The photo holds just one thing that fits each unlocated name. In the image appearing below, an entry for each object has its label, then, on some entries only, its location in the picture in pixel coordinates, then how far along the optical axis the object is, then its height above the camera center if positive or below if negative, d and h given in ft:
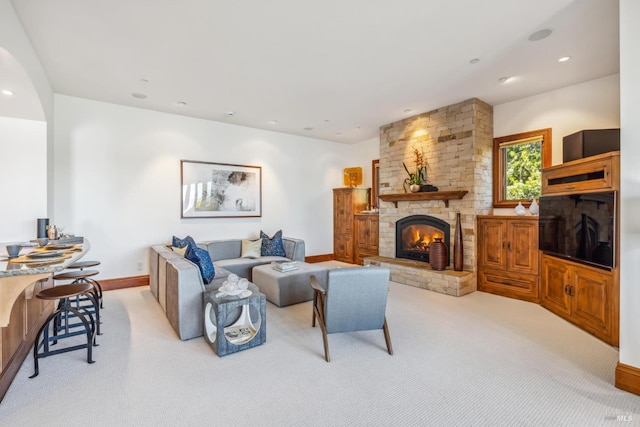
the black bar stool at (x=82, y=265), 11.89 -2.09
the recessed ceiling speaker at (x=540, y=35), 9.56 +5.66
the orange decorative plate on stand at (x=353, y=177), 23.47 +2.73
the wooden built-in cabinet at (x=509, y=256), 13.93 -2.12
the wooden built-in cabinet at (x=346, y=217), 23.25 -0.39
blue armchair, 8.63 -2.54
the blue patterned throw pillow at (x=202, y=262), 11.50 -1.89
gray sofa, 10.05 -2.78
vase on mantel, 17.31 +1.40
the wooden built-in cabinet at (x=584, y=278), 9.34 -2.32
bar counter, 6.46 -2.43
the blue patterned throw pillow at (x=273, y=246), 18.84 -2.12
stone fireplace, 15.43 +2.11
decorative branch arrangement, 17.56 +2.25
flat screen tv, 9.31 -0.52
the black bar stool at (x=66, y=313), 8.06 -2.99
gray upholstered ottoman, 13.46 -3.28
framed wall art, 18.02 +1.38
